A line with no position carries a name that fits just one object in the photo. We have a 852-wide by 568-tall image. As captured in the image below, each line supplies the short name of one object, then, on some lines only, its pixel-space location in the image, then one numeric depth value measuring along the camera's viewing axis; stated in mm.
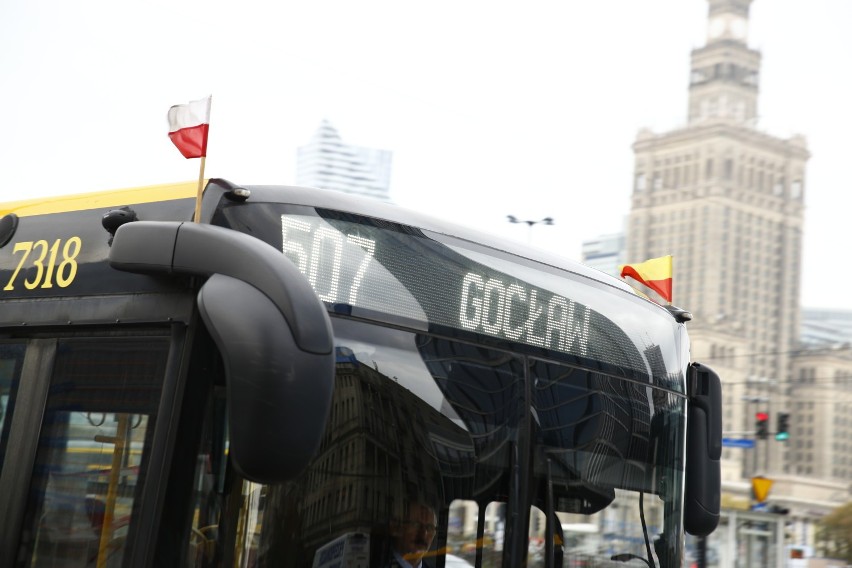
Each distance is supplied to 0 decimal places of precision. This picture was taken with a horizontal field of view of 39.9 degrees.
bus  3135
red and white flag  3744
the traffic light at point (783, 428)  29016
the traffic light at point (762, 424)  27455
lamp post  34250
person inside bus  3465
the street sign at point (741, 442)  25314
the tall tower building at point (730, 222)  125938
